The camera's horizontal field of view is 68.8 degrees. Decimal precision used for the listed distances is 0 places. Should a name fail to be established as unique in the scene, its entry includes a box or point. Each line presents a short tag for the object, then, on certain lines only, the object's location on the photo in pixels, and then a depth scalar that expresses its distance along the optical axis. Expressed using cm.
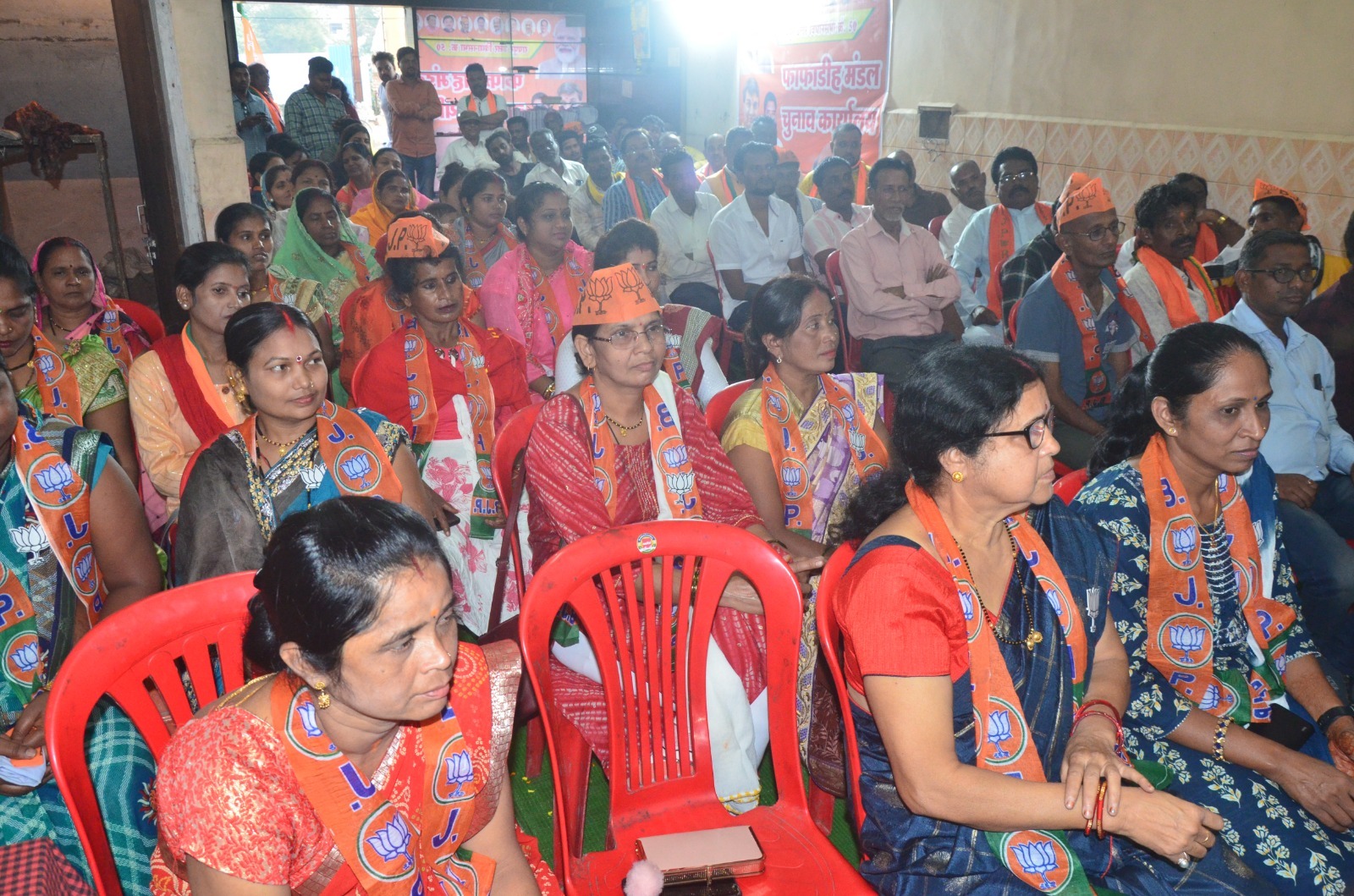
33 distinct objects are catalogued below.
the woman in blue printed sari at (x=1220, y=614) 196
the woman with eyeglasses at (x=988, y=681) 157
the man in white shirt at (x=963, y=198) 658
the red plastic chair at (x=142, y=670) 150
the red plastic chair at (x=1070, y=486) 251
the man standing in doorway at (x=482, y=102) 1060
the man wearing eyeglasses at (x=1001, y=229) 584
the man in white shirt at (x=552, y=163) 852
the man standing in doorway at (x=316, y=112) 962
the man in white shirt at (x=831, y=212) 611
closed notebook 176
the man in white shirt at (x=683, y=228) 632
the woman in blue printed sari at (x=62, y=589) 175
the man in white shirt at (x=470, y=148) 961
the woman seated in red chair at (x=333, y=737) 124
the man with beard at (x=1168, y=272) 406
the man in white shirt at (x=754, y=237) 574
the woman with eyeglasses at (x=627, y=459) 243
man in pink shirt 493
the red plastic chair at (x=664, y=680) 187
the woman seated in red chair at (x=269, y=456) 233
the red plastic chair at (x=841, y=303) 514
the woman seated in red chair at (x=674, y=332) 385
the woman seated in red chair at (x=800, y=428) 287
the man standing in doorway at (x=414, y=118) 990
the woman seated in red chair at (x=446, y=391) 354
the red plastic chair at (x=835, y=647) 178
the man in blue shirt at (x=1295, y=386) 318
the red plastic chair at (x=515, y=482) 275
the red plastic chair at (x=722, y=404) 318
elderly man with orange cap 367
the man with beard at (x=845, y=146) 805
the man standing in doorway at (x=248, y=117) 873
